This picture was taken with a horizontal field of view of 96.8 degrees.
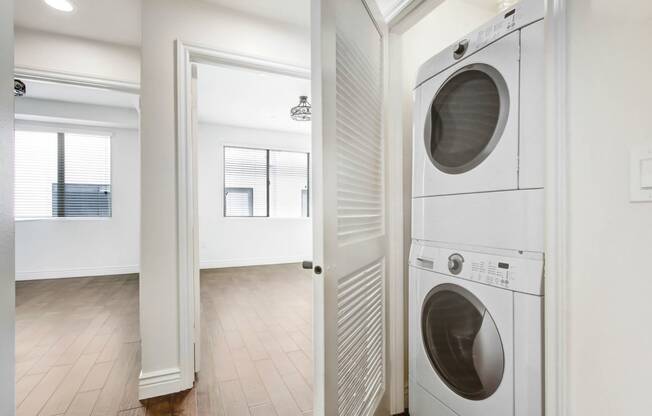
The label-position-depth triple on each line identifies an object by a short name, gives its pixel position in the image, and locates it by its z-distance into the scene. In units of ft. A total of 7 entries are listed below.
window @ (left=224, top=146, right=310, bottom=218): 18.63
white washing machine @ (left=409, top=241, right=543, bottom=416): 2.99
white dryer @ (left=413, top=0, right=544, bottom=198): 3.03
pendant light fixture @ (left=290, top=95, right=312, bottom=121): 11.89
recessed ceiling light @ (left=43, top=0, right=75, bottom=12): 6.36
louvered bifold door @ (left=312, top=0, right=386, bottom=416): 3.23
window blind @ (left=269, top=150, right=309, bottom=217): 19.70
